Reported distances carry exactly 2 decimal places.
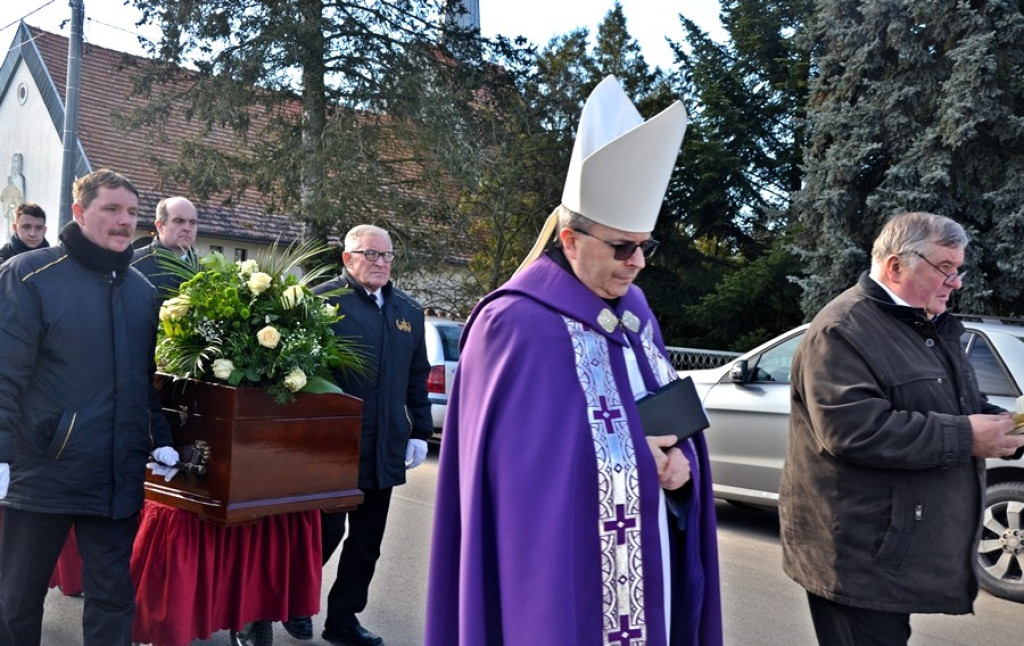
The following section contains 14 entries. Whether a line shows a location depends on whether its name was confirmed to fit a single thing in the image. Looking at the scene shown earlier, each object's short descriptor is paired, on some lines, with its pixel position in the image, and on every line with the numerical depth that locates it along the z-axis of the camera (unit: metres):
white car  11.59
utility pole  14.11
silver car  6.20
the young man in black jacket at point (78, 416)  3.65
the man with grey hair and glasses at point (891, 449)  3.11
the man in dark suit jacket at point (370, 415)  4.85
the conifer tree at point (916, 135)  13.40
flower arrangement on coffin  4.00
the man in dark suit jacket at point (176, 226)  6.05
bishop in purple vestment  2.41
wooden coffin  3.91
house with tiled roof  24.98
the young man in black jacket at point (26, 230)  6.90
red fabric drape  4.18
